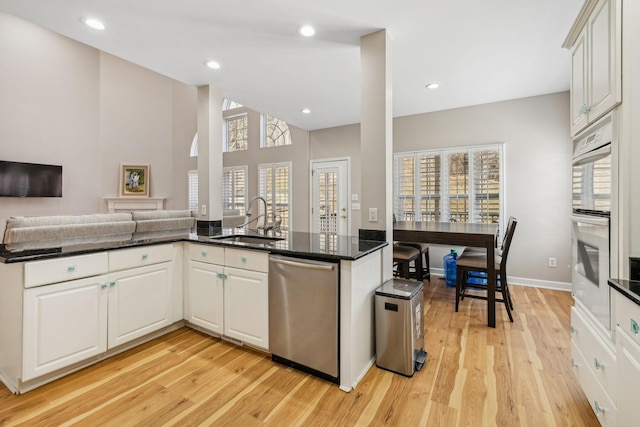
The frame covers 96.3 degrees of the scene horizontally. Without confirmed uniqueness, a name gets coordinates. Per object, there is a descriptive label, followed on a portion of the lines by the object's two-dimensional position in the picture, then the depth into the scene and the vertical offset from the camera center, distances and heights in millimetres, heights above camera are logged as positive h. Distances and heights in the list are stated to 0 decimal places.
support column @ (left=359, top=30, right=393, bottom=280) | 2256 +568
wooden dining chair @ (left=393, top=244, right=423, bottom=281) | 3329 -535
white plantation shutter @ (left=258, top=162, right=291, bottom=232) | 5988 +522
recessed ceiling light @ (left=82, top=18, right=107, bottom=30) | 2166 +1448
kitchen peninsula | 1738 -580
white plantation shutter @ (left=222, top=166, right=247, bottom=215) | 6527 +548
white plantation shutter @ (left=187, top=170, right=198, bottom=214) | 7219 +582
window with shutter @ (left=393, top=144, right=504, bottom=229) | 4055 +429
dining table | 2697 -246
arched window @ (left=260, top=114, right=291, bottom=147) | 6082 +1723
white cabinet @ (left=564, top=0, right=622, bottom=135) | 1251 +765
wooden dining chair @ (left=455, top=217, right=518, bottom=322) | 2783 -542
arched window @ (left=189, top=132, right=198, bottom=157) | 7367 +1627
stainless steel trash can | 1930 -802
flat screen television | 5125 +596
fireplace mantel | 6601 +200
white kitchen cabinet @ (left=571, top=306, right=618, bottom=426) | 1229 -749
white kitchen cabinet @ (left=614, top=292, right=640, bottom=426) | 1030 -539
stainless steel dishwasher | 1817 -684
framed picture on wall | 6828 +767
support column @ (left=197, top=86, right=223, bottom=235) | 3281 +607
